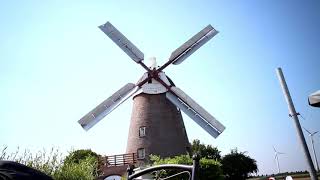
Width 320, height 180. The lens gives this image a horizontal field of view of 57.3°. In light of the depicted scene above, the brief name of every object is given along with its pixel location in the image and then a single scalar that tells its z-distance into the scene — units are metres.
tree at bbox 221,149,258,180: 41.25
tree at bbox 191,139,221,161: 39.35
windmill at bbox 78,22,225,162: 20.53
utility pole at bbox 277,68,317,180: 5.91
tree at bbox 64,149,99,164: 38.71
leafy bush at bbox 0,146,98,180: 8.32
